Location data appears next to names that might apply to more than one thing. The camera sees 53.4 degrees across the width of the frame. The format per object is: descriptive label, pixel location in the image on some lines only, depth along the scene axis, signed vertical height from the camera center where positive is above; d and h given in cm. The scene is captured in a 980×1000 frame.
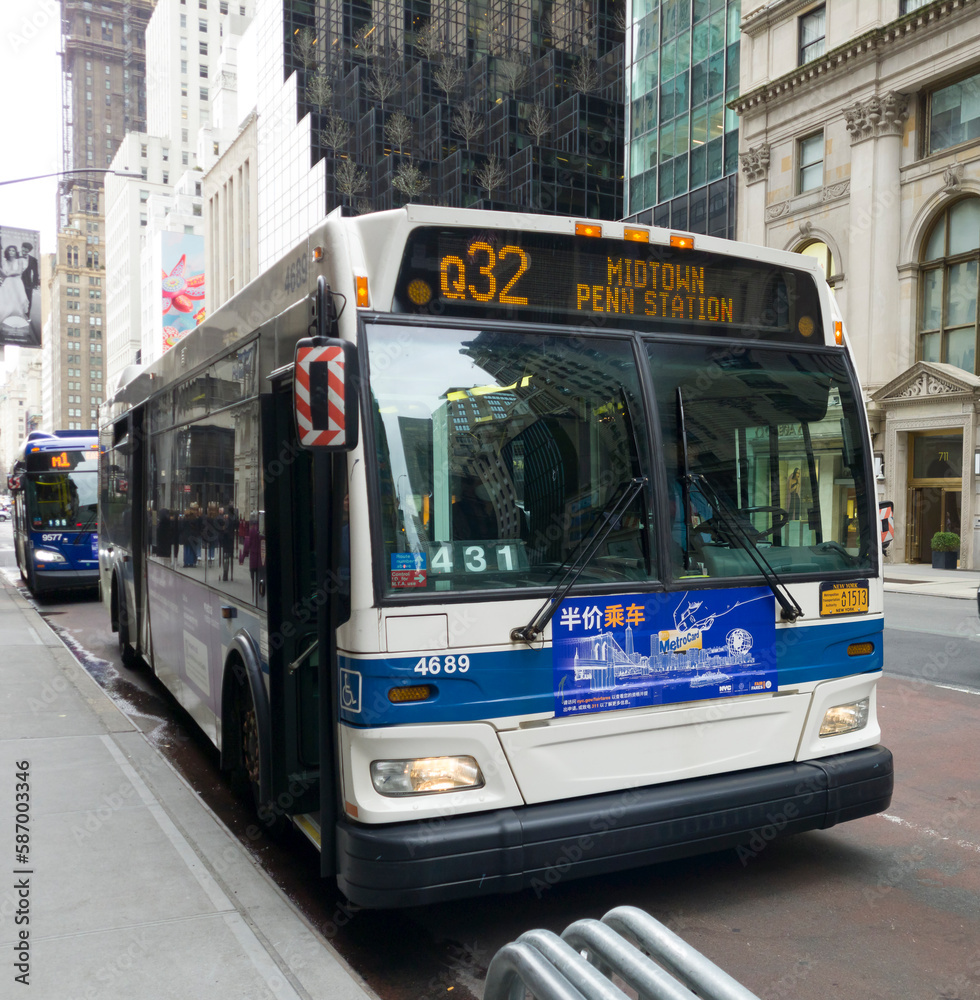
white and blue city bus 376 -30
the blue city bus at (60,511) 1734 -42
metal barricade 207 -110
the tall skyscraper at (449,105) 5453 +2248
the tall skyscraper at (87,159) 15862 +6267
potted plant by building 2589 -187
